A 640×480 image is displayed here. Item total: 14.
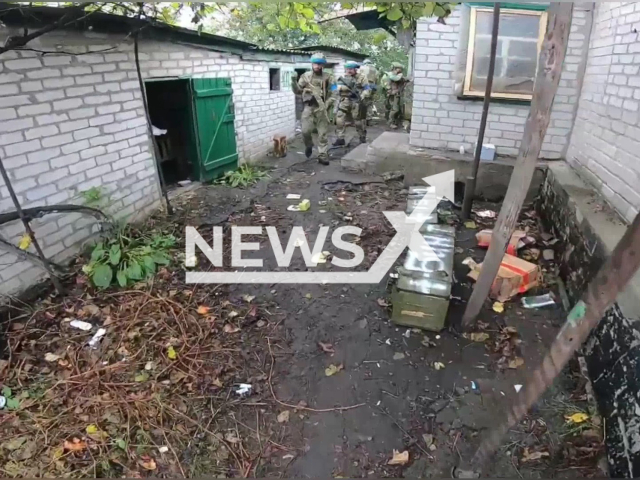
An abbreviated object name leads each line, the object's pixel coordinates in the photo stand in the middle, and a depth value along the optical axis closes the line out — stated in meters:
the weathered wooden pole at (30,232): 3.31
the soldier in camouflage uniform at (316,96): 7.96
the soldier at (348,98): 9.13
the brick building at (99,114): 3.68
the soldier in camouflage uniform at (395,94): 10.46
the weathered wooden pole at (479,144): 4.31
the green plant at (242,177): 7.23
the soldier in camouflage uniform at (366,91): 9.50
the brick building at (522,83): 4.22
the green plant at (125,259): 3.97
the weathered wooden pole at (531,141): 2.41
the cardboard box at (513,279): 3.81
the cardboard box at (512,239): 4.53
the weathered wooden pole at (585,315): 1.33
